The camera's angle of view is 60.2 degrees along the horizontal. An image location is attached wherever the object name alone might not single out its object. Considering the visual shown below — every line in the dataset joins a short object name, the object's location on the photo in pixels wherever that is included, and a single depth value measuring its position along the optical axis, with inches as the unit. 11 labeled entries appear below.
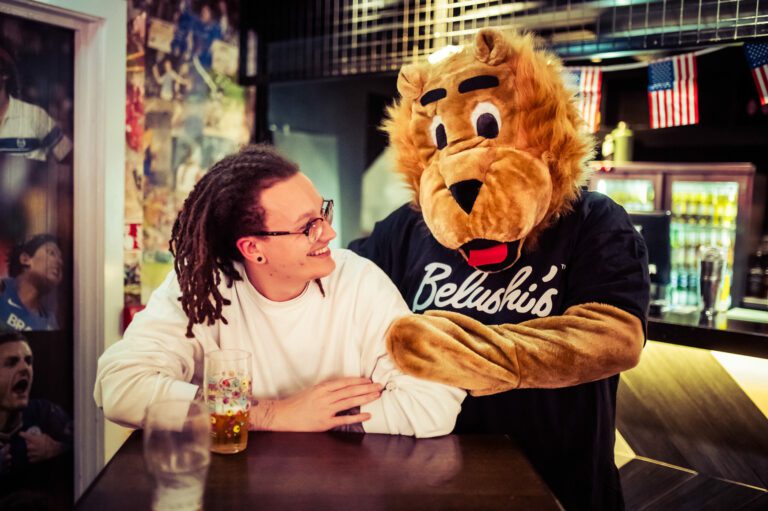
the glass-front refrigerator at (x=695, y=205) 172.4
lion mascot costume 61.4
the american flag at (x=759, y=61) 116.5
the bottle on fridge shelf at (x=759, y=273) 168.4
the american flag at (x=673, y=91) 142.3
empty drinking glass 46.8
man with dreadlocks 60.9
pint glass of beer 55.3
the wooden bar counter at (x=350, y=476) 46.9
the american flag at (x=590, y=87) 149.9
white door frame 115.3
